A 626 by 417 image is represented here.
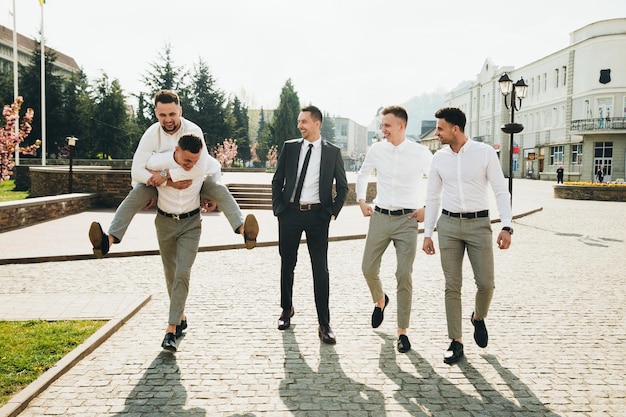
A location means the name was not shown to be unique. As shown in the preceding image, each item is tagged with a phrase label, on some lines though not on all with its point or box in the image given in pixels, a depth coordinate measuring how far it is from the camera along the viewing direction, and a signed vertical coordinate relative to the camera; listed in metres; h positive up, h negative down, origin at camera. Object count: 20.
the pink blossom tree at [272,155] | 70.38 +2.00
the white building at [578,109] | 47.62 +6.36
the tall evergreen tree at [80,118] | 47.72 +4.35
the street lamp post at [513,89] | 18.64 +3.01
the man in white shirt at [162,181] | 4.44 -0.09
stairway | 20.27 -0.94
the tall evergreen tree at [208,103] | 54.97 +6.74
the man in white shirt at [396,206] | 4.92 -0.30
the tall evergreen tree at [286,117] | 74.32 +7.32
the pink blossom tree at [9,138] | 17.42 +1.07
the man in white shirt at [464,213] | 4.46 -0.33
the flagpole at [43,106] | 33.22 +3.88
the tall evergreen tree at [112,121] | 48.28 +4.28
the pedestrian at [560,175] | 38.43 -0.02
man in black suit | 5.10 -0.19
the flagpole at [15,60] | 31.62 +6.42
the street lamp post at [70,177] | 19.23 -0.31
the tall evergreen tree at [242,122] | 72.06 +7.12
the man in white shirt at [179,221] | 4.43 -0.44
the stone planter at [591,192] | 27.14 -0.85
